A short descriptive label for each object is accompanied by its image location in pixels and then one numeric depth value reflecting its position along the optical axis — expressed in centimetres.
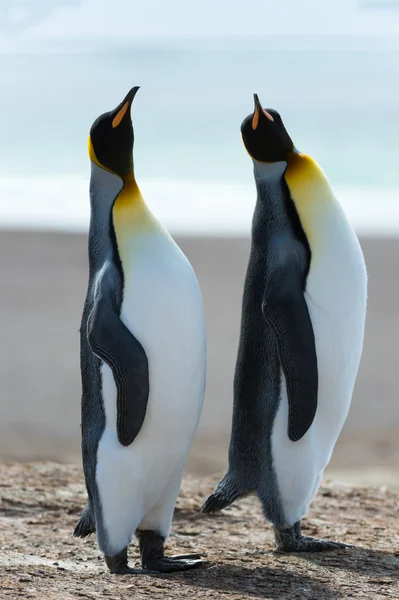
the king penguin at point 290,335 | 993
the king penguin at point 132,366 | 950
